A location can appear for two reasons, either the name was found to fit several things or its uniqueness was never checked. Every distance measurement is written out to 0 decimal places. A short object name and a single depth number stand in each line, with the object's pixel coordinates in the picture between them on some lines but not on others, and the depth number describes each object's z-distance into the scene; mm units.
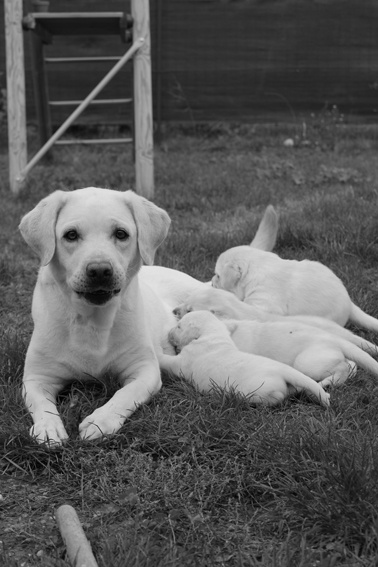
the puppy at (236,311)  3730
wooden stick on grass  2178
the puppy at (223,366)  3180
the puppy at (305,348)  3404
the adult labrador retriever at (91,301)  3127
